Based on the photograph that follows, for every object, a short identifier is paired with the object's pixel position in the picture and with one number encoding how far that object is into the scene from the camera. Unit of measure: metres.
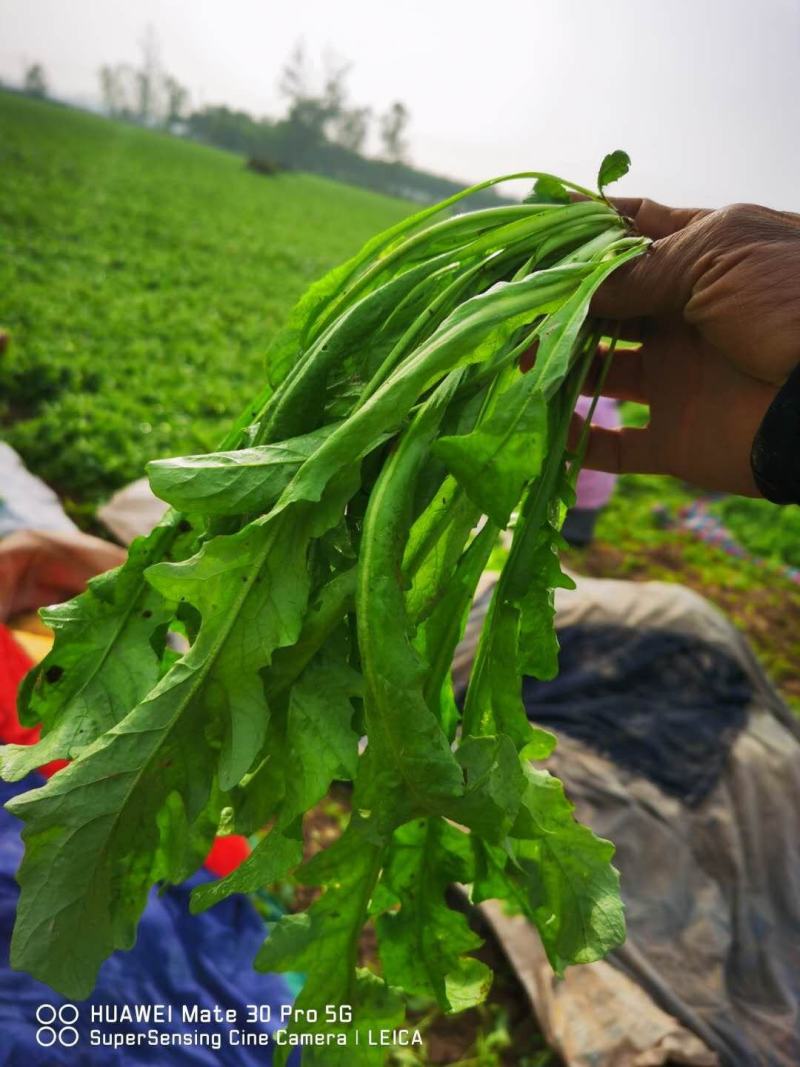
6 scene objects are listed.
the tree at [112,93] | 49.62
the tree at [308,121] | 51.38
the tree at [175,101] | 51.38
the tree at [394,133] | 54.62
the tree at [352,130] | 53.84
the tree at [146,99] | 51.03
